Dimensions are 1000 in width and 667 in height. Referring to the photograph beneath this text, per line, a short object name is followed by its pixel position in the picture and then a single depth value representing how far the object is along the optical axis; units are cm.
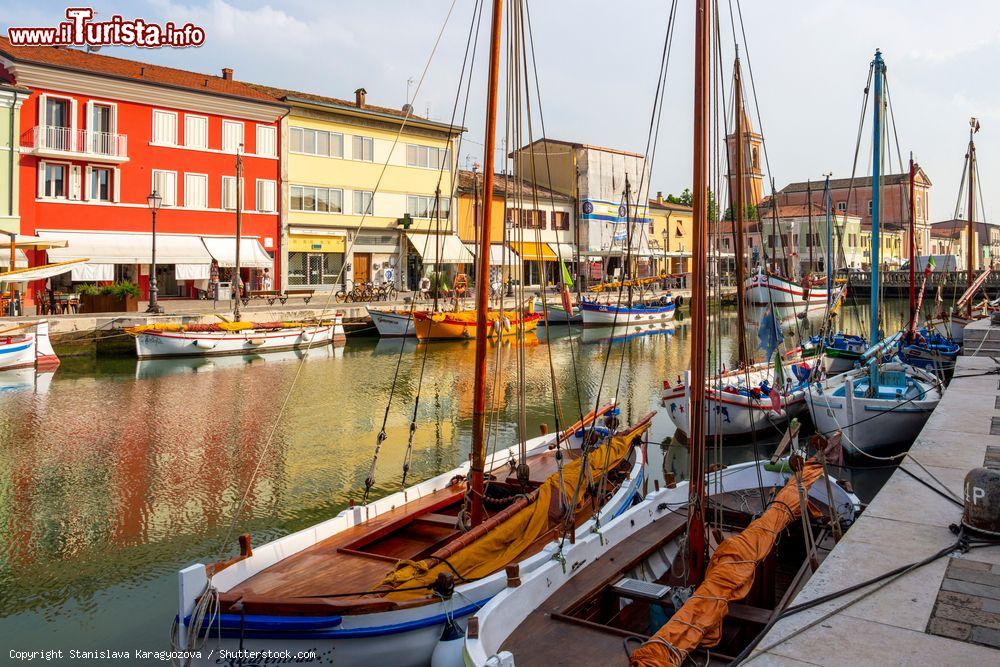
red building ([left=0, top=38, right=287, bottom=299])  3512
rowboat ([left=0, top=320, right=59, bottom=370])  2562
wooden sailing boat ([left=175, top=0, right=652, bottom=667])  664
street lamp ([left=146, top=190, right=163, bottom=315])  3252
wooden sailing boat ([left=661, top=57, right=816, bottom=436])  1650
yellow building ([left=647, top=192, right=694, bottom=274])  7056
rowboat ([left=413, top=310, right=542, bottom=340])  3578
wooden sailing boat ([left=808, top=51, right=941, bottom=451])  1539
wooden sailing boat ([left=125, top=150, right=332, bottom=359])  2920
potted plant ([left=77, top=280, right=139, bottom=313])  3256
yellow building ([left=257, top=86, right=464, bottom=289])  4397
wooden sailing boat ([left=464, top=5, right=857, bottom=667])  642
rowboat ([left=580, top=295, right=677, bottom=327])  4425
